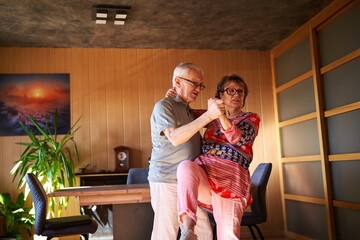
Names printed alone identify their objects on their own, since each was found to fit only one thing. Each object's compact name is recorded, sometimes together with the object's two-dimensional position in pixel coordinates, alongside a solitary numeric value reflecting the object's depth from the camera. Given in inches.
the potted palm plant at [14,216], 184.9
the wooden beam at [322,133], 173.5
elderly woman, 68.0
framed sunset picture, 208.4
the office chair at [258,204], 137.4
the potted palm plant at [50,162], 182.3
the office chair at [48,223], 123.8
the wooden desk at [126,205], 111.0
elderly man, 79.8
